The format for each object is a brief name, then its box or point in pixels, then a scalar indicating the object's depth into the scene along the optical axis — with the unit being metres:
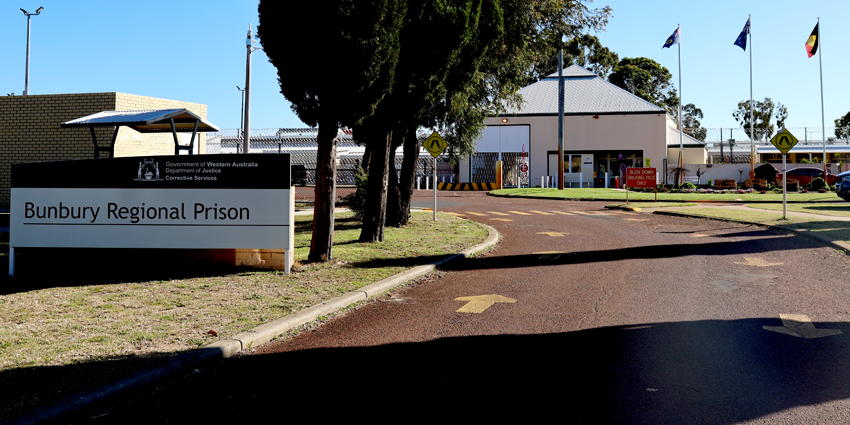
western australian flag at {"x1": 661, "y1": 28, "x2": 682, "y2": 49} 41.59
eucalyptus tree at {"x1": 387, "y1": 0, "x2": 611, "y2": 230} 15.83
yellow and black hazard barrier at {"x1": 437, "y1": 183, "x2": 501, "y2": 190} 42.03
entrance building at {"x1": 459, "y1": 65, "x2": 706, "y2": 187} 45.34
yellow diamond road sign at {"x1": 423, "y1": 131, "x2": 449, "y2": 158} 17.70
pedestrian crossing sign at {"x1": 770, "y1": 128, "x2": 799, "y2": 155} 17.15
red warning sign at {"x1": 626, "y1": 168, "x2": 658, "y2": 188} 26.17
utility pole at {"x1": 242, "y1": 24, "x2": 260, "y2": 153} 22.84
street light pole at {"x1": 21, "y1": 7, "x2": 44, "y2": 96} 34.25
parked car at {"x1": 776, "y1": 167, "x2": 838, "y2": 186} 39.84
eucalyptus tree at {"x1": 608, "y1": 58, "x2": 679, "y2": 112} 65.69
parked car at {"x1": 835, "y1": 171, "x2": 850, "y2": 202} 24.48
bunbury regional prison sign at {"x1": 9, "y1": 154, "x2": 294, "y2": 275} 9.05
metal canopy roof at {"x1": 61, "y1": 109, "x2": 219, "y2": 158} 13.14
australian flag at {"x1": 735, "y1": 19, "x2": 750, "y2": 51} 43.28
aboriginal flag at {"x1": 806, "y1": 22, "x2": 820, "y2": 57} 41.78
